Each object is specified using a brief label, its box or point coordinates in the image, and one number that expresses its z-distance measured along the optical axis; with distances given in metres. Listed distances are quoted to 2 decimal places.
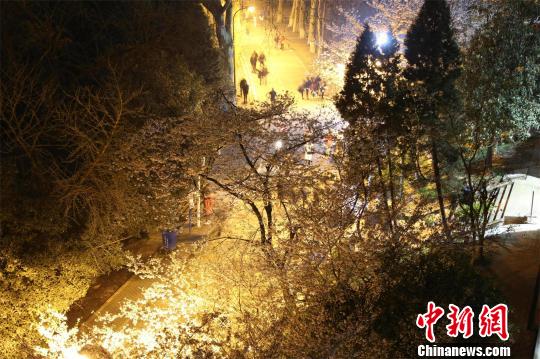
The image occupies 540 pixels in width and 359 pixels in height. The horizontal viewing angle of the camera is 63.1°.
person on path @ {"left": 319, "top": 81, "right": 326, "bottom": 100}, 31.77
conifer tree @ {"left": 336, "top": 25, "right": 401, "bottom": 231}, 12.50
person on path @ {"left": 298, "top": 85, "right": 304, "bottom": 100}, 32.21
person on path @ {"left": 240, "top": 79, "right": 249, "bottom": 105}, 29.64
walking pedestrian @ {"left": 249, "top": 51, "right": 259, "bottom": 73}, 34.03
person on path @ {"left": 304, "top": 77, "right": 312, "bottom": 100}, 32.09
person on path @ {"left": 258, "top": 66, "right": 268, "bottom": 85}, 33.59
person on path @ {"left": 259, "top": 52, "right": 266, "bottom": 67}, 34.44
